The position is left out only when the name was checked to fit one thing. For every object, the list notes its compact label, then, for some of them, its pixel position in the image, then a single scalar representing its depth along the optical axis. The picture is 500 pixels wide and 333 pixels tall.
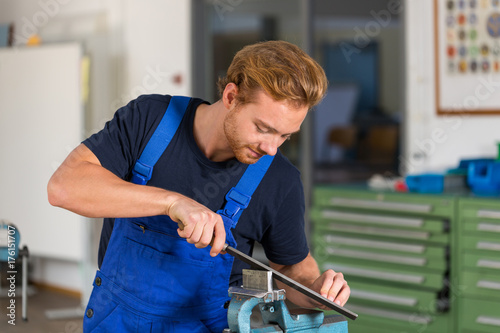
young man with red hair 1.51
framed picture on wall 3.68
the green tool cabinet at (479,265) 3.13
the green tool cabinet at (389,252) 3.30
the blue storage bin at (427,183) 3.40
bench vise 1.38
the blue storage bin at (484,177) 3.30
